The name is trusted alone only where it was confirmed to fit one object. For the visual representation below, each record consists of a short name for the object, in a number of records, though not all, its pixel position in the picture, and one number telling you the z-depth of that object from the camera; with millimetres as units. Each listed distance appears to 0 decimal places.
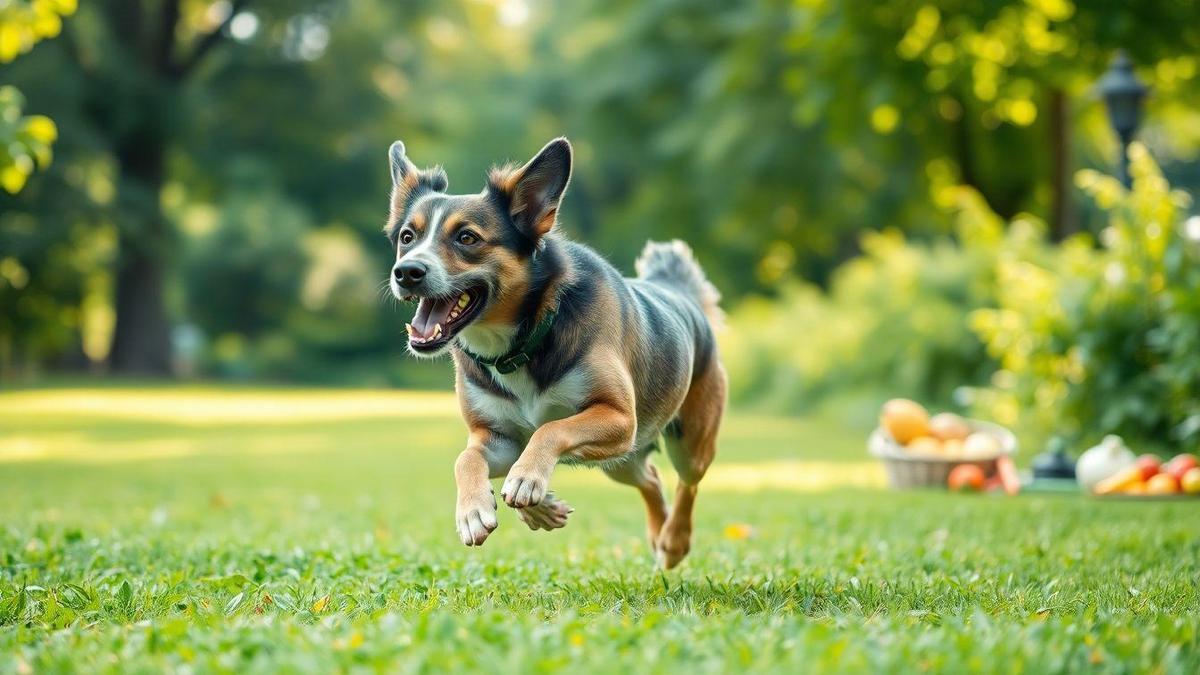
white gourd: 10969
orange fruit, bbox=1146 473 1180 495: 10555
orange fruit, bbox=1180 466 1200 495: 10430
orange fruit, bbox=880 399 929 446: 12289
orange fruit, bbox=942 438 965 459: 11960
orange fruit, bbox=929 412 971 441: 12445
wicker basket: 11969
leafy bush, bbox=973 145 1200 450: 11727
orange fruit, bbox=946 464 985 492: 11797
